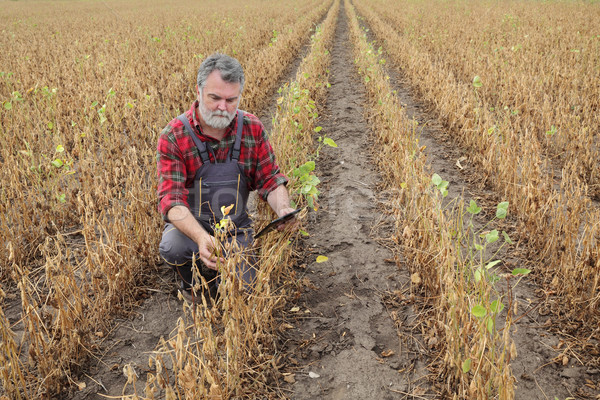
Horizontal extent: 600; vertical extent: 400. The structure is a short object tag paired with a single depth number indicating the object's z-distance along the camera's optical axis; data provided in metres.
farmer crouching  2.45
